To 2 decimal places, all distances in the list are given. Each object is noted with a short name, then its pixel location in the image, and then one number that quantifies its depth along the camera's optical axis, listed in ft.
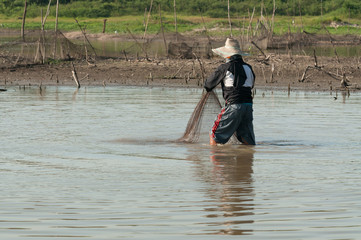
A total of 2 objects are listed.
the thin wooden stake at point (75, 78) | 101.93
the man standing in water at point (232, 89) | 48.51
